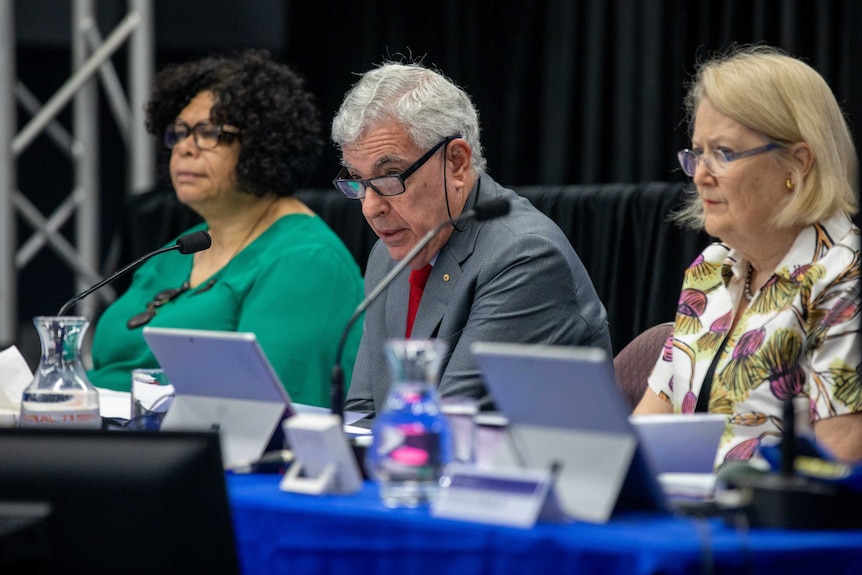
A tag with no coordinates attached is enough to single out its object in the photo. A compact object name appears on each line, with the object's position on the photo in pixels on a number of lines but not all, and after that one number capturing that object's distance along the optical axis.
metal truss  10.27
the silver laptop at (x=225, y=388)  7.32
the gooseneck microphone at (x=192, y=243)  7.96
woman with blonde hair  7.52
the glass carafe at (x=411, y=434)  7.04
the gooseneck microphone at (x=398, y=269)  7.40
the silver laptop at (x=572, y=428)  6.93
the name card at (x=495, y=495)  6.93
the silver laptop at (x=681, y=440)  7.19
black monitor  6.86
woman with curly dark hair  8.62
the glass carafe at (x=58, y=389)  7.50
